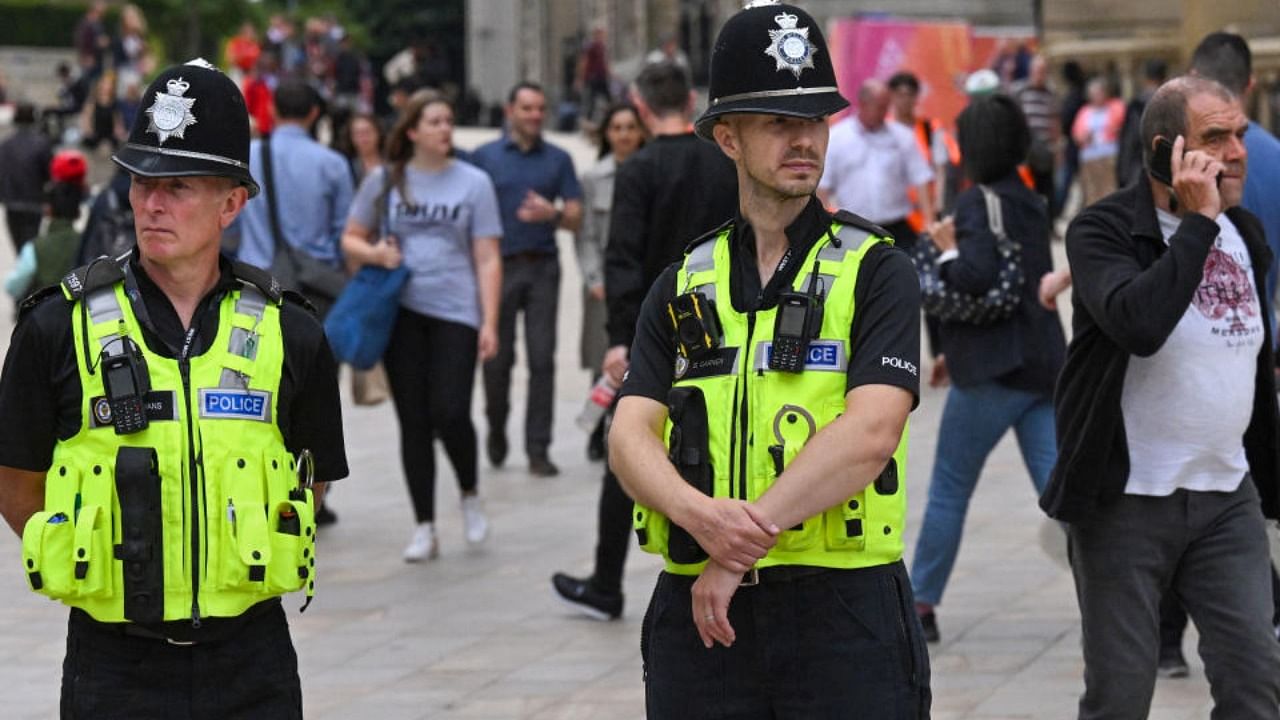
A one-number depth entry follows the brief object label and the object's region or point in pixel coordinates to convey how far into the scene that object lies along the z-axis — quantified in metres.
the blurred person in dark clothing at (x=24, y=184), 20.58
